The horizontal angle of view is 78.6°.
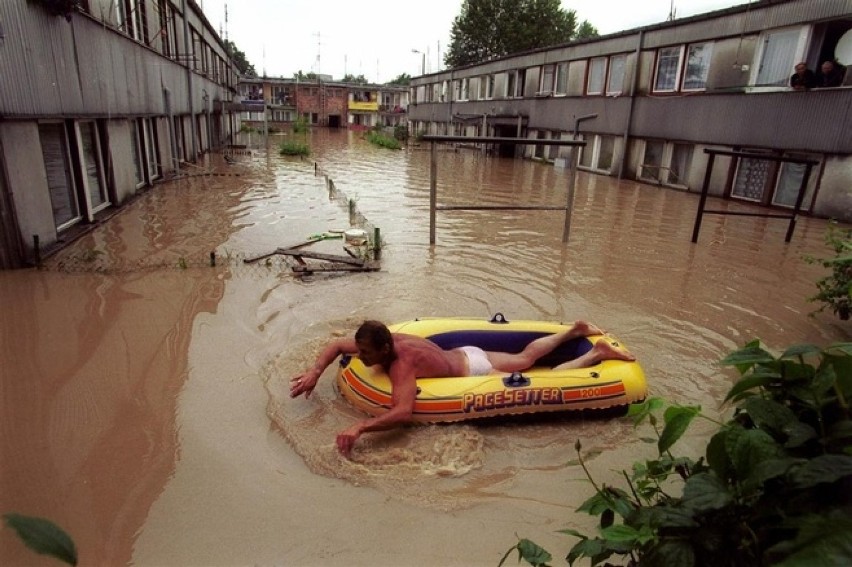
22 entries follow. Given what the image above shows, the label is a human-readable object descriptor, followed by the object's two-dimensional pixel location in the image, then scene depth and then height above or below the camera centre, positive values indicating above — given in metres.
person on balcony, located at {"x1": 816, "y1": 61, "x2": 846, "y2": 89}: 11.72 +1.30
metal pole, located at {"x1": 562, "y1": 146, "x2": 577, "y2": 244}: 9.02 -1.25
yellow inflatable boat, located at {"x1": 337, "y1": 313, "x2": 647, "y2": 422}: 4.08 -2.07
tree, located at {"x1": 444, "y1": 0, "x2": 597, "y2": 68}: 43.66 +7.78
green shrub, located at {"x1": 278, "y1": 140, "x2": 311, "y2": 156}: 25.25 -1.77
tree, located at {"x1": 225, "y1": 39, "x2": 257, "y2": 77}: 81.69 +7.34
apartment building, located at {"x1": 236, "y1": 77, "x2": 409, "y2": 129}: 57.06 +1.22
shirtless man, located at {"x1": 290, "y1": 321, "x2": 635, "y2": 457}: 3.82 -1.96
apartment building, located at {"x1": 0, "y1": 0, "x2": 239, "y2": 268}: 6.79 -0.17
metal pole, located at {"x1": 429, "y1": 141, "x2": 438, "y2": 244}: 8.58 -1.17
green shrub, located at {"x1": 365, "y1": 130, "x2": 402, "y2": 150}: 33.03 -1.64
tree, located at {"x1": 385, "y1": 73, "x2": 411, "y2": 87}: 76.66 +5.42
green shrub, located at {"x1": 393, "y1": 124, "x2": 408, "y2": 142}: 41.62 -1.28
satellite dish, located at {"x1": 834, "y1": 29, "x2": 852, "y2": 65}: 11.27 +1.79
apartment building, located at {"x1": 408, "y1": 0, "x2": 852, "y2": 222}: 12.08 +0.77
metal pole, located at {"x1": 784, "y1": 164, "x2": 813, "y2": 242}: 8.70 -1.14
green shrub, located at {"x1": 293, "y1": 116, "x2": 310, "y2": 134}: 44.46 -1.23
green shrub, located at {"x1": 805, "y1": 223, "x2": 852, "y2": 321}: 5.48 -1.62
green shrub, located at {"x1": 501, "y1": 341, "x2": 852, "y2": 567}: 1.15 -0.77
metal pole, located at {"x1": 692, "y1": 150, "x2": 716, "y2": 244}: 8.58 -1.20
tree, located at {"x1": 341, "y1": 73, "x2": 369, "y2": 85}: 83.89 +5.66
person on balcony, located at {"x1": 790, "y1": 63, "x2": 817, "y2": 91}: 12.19 +1.25
